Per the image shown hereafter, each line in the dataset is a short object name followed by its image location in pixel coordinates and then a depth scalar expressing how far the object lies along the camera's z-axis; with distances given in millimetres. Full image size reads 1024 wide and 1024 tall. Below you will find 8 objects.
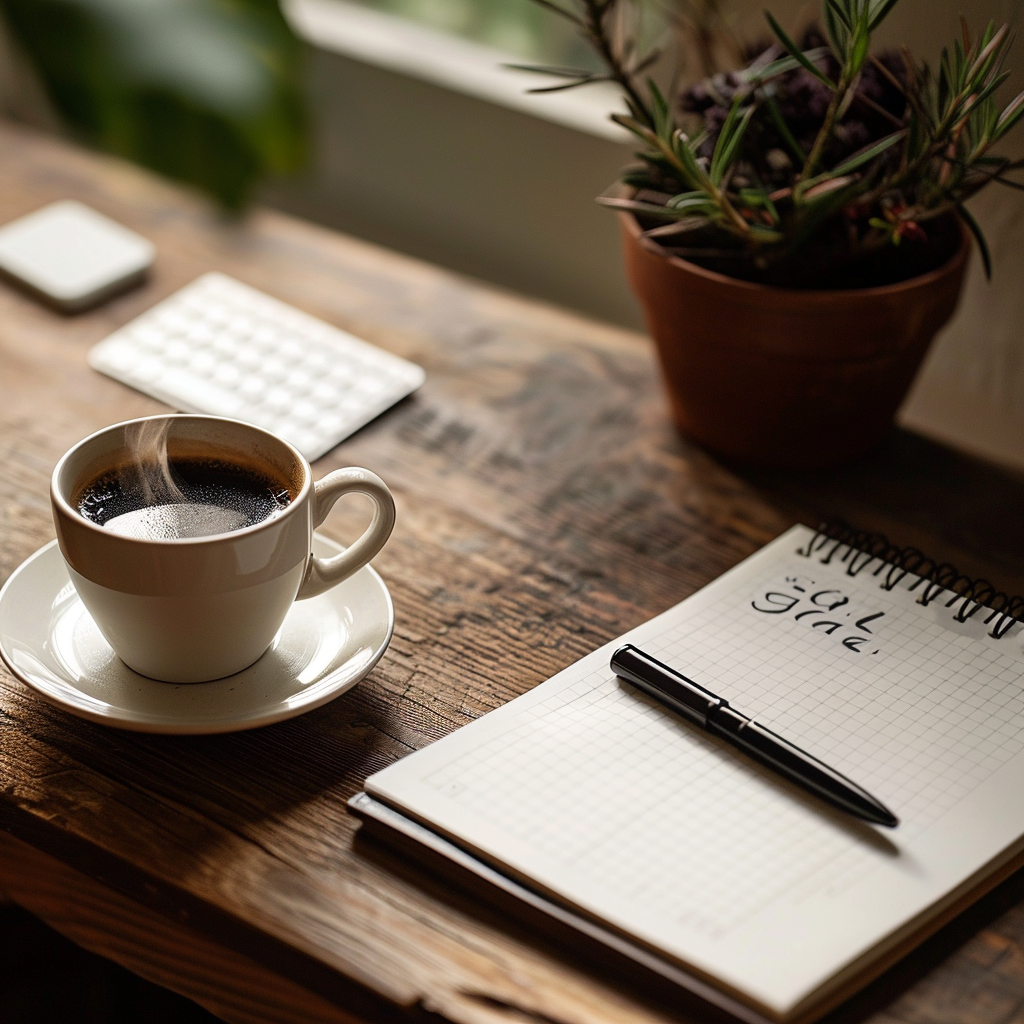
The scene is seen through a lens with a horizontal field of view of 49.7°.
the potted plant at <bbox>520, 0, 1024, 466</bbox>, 721
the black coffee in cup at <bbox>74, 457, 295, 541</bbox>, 594
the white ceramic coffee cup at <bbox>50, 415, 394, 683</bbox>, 554
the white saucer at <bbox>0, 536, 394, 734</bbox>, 583
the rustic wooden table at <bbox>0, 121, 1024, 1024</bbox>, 516
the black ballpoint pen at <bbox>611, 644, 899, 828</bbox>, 552
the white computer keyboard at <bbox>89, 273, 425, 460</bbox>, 900
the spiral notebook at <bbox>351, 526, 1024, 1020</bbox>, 498
